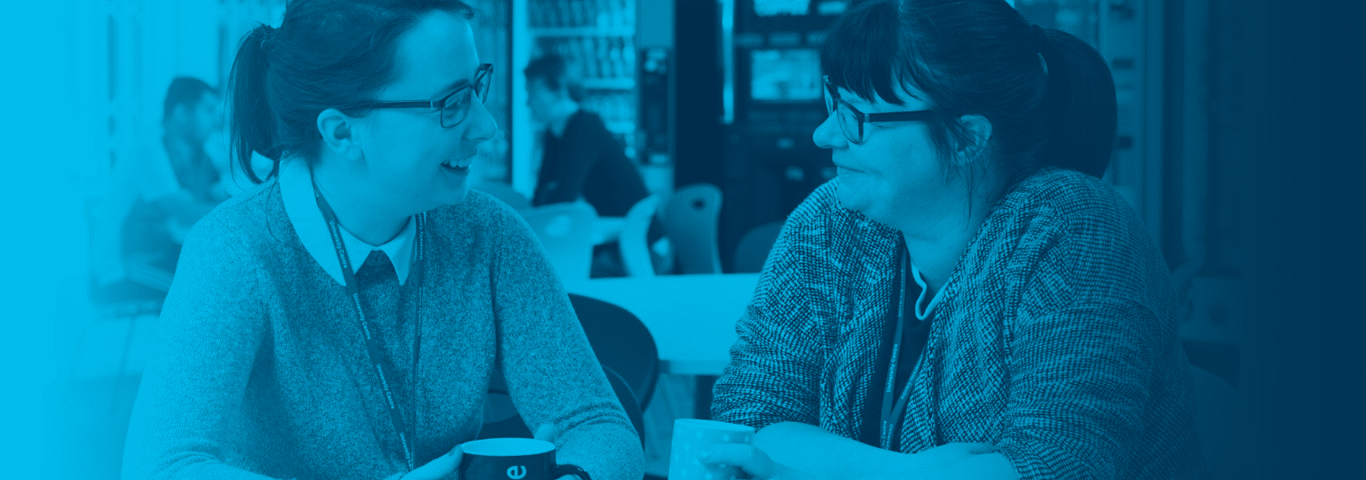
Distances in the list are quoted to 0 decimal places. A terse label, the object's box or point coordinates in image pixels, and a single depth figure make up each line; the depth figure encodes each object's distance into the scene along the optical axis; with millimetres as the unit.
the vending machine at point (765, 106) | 7371
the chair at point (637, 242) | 4895
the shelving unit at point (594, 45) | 8164
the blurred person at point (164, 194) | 4238
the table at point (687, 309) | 2109
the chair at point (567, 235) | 3928
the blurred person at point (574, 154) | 5418
